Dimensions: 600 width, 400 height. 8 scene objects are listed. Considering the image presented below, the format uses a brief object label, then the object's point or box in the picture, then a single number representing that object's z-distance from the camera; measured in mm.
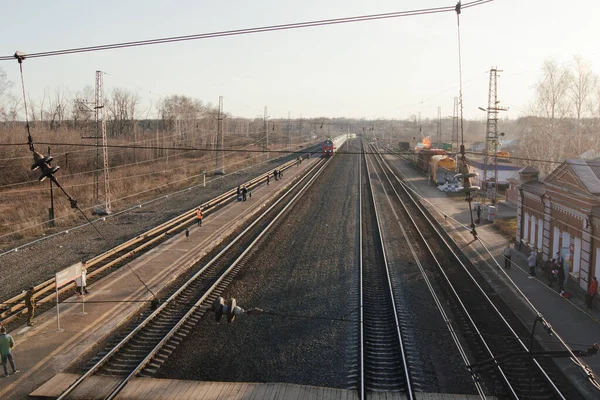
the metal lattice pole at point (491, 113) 36534
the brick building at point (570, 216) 14641
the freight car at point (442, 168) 45366
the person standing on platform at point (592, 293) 13961
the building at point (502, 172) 42981
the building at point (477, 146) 92656
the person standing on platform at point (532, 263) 17609
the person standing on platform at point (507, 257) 18703
